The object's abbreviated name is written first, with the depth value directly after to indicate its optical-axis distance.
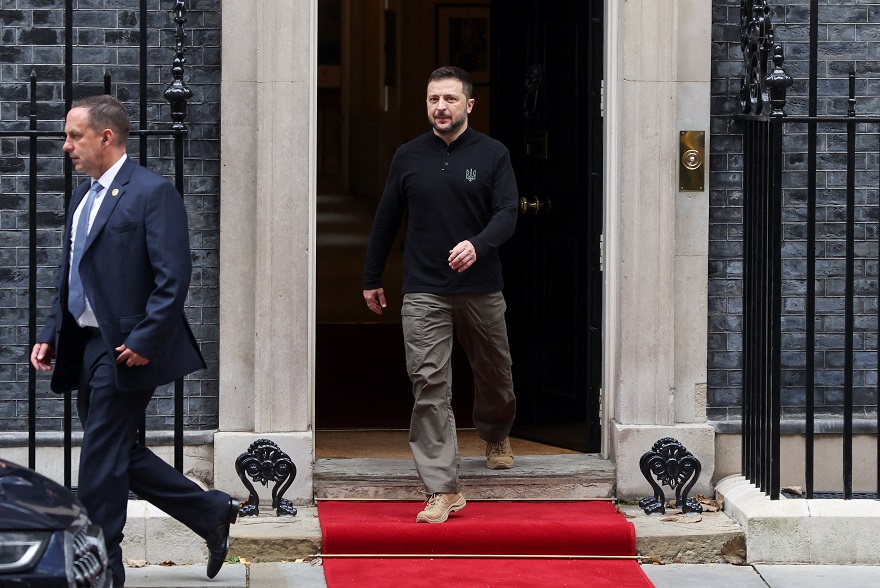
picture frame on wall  17.53
